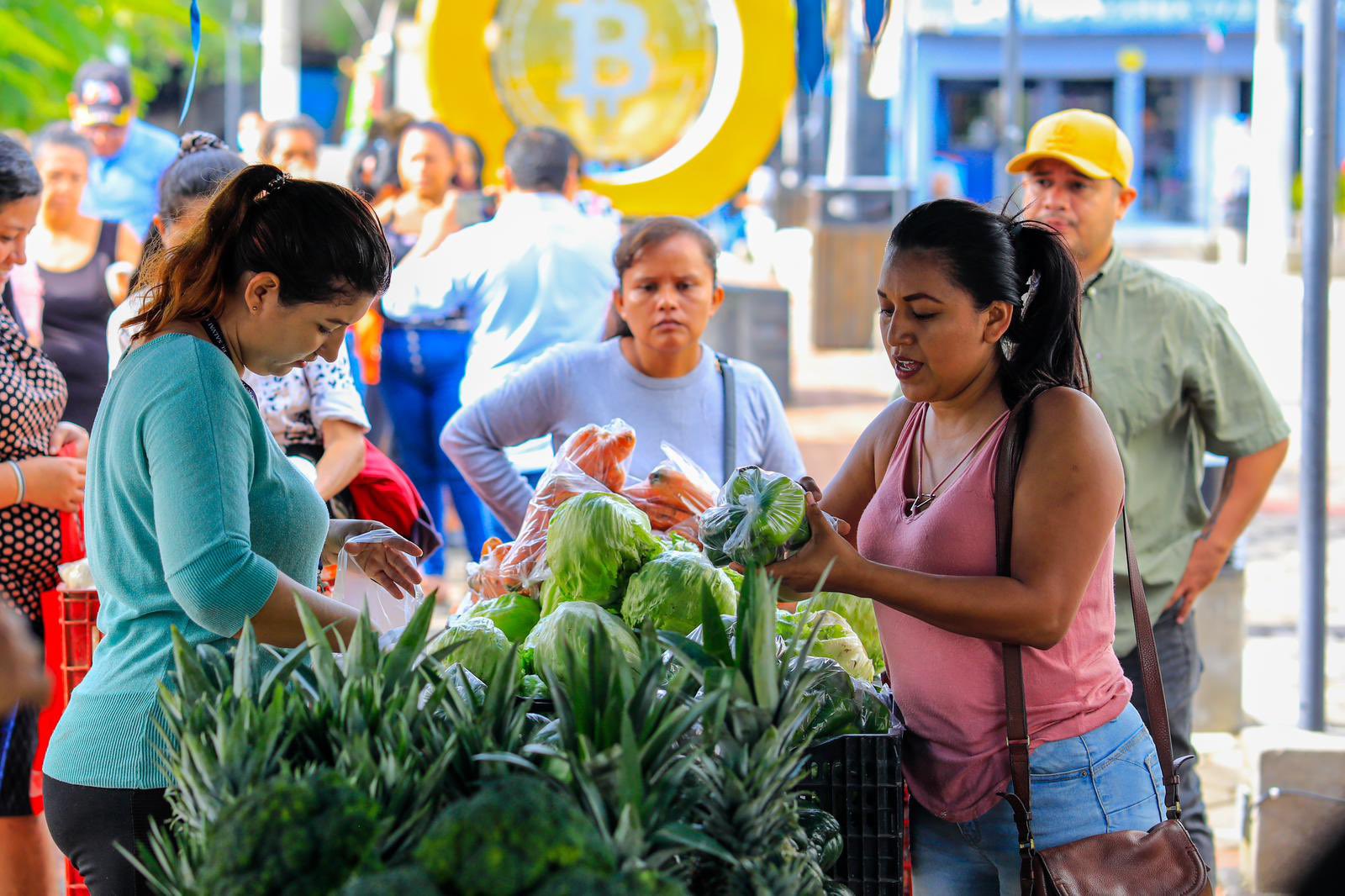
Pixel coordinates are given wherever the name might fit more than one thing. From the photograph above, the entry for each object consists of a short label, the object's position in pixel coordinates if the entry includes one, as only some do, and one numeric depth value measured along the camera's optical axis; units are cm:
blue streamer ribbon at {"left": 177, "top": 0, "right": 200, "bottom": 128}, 350
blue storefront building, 3197
